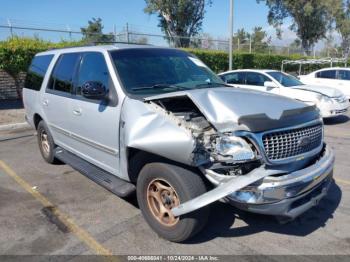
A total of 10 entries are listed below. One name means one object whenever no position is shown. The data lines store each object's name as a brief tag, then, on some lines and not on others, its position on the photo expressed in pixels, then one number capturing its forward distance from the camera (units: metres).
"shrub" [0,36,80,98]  11.97
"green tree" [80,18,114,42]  17.73
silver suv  3.03
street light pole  15.67
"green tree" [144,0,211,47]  33.84
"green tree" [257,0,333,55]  36.00
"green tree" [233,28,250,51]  75.07
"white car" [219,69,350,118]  10.02
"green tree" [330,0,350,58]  38.25
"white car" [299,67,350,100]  14.29
